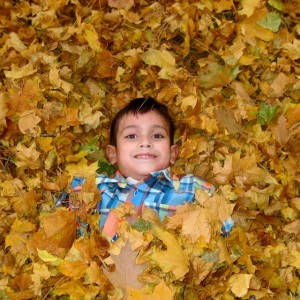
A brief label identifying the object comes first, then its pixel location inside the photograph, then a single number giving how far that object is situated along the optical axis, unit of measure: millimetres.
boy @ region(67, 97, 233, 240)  2807
